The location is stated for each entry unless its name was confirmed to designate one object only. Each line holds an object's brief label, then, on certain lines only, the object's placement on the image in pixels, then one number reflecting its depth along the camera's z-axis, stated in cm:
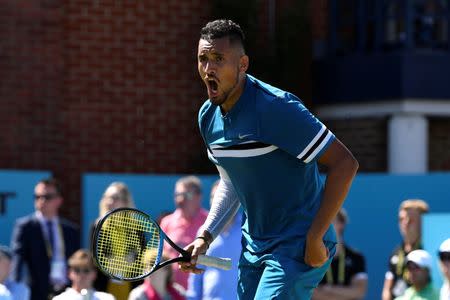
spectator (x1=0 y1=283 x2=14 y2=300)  1316
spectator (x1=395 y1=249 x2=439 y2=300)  1365
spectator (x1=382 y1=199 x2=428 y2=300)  1456
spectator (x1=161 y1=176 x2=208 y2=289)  1503
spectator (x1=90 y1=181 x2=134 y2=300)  1478
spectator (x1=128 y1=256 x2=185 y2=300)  1415
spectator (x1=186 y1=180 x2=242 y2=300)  1247
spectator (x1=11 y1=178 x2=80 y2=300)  1541
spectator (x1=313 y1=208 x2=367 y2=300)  1496
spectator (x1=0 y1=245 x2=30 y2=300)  1461
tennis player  811
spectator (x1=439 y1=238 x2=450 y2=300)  1327
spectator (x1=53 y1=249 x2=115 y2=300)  1330
